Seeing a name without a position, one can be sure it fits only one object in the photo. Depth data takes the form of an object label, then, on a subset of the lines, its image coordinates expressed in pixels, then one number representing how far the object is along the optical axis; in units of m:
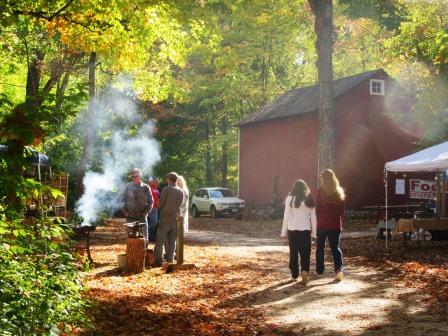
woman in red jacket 10.92
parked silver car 33.12
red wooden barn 32.19
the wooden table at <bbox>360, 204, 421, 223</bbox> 25.53
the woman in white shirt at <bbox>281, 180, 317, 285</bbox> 10.81
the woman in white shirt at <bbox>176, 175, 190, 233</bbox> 13.91
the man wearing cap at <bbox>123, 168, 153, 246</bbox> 13.02
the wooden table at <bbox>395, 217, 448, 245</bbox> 15.89
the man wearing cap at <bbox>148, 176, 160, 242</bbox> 16.34
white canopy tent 16.34
